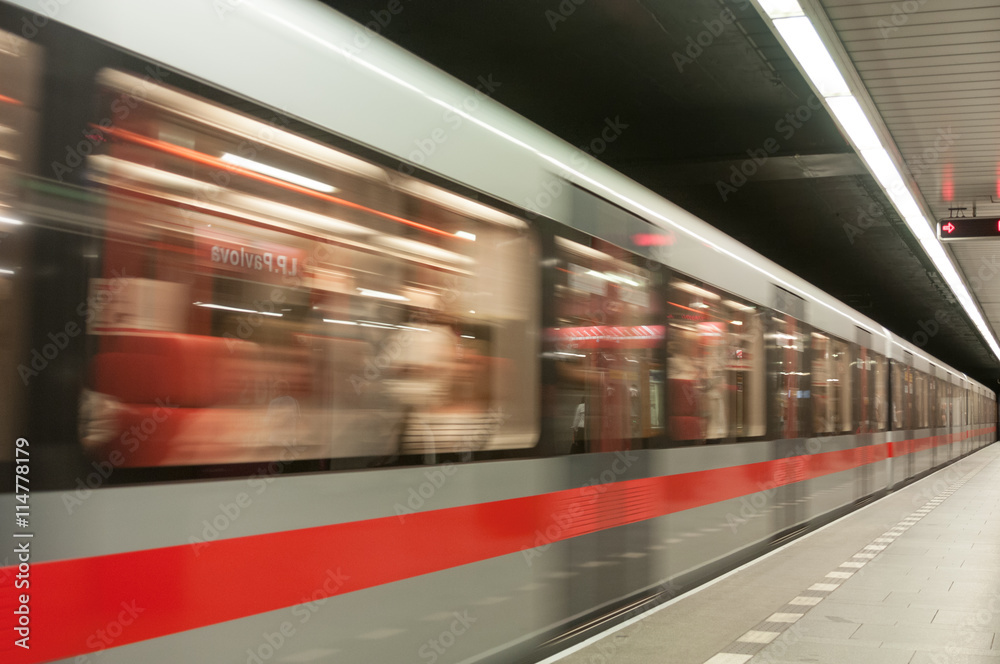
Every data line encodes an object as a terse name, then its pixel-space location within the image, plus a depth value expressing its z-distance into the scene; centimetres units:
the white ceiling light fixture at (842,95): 734
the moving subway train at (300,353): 279
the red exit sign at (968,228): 1448
